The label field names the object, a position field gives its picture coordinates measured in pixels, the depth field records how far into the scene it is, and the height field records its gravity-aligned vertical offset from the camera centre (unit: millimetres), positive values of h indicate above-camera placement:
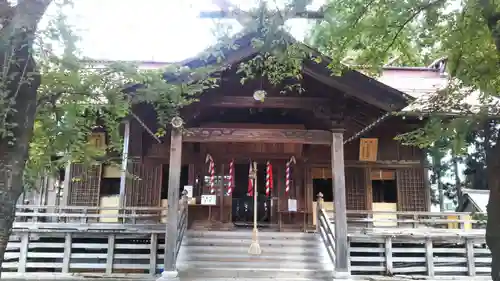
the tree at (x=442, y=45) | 3998 +1981
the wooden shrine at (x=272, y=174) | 11562 +952
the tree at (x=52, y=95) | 3654 +1185
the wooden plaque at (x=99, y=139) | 12531 +1906
